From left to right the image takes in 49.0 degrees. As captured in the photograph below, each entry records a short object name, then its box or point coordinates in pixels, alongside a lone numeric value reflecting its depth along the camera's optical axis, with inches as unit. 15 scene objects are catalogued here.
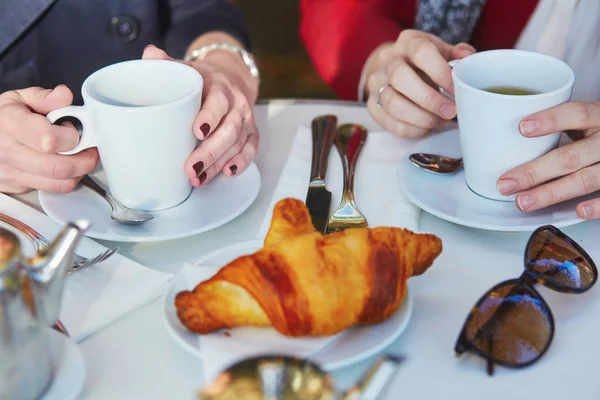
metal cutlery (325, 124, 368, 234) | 26.6
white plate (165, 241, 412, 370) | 18.9
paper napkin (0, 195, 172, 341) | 21.8
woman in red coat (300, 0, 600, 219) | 26.6
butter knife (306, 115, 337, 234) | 27.1
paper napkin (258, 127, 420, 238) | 27.8
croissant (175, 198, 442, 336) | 18.8
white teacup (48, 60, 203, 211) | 25.1
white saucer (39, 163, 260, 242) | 25.6
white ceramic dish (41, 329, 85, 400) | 17.6
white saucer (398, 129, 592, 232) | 25.9
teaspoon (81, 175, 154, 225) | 26.6
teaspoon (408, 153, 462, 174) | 30.1
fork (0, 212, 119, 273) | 23.8
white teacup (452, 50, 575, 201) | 25.9
